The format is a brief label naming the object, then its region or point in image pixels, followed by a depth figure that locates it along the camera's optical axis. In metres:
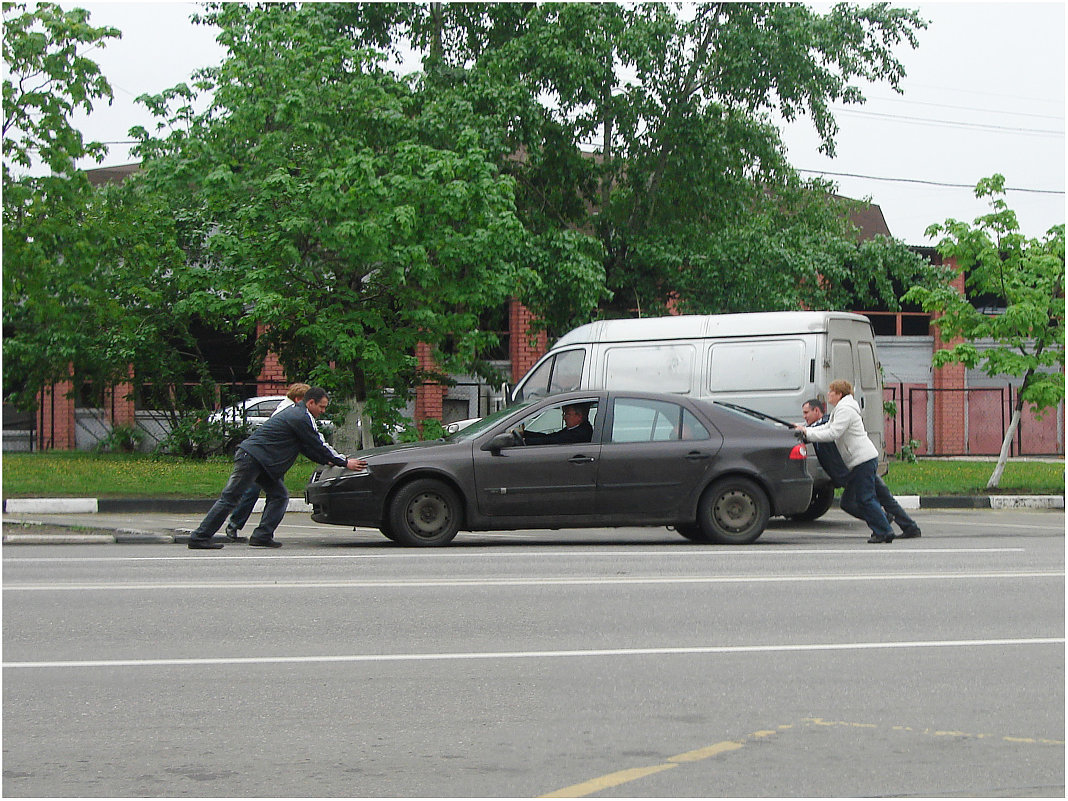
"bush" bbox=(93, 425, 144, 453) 33.81
